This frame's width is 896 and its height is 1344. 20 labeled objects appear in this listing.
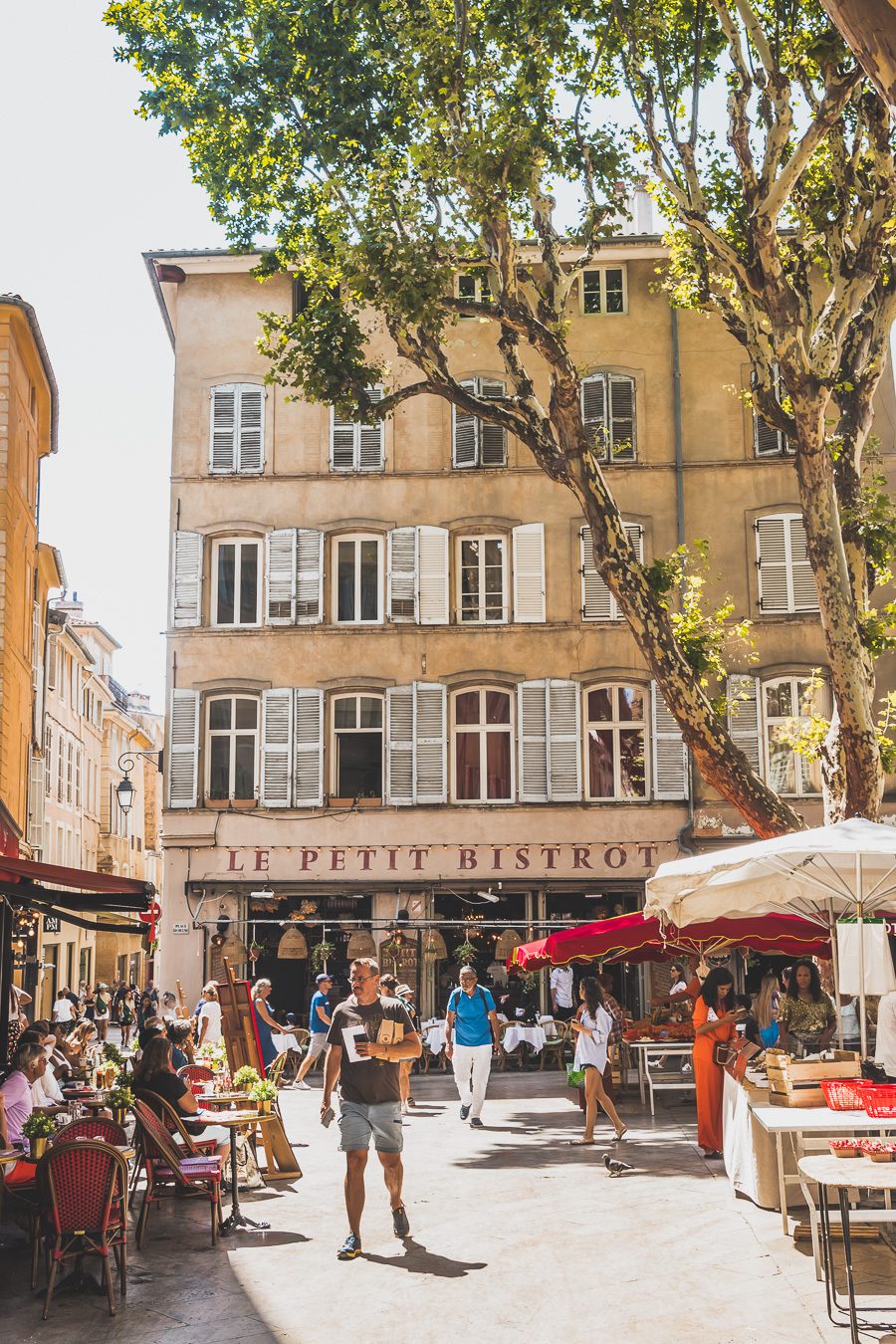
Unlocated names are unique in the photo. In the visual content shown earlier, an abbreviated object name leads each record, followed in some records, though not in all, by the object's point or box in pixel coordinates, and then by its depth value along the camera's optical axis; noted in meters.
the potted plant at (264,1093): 10.62
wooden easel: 12.24
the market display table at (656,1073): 15.96
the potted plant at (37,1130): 9.37
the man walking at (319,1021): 17.97
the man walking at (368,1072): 8.77
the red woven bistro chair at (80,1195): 7.79
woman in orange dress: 11.87
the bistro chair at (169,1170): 9.16
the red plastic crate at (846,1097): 8.21
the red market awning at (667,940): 14.89
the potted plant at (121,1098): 9.94
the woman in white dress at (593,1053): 13.13
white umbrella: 9.36
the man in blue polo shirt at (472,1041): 14.91
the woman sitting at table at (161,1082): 9.75
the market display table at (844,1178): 6.43
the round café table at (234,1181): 9.54
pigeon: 11.55
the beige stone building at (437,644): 24.41
